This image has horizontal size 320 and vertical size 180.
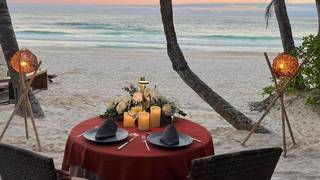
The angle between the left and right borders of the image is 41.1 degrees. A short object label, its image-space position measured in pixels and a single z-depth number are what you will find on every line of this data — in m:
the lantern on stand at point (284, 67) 5.90
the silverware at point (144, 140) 3.66
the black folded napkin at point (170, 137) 3.62
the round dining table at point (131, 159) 3.43
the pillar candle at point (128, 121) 4.27
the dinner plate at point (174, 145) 3.61
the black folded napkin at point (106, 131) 3.73
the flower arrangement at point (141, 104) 4.41
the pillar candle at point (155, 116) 4.26
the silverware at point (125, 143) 3.63
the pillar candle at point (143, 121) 4.15
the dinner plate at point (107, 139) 3.70
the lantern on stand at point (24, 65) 5.91
